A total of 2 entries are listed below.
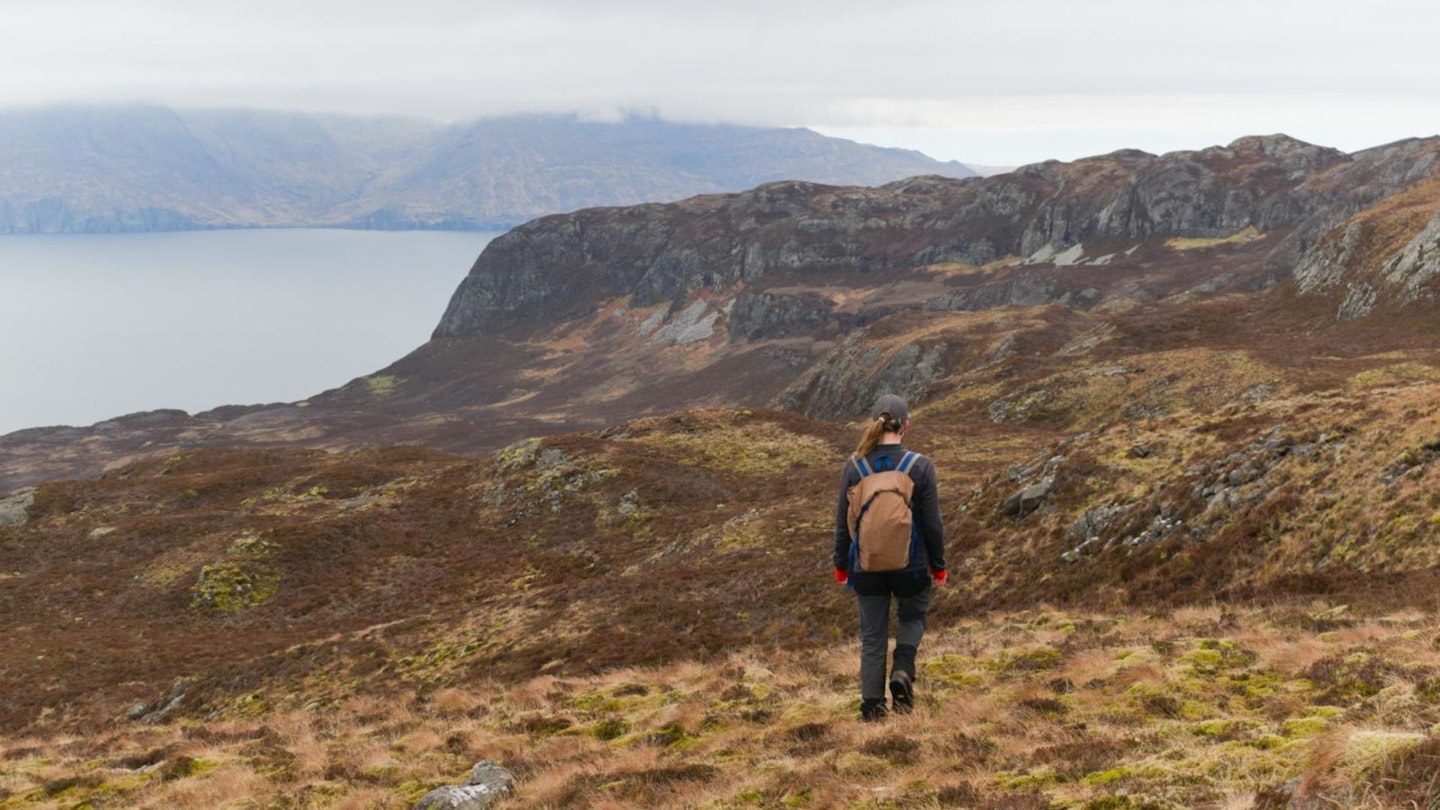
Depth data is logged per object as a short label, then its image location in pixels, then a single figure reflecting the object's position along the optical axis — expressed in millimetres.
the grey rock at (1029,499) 23719
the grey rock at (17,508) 51406
